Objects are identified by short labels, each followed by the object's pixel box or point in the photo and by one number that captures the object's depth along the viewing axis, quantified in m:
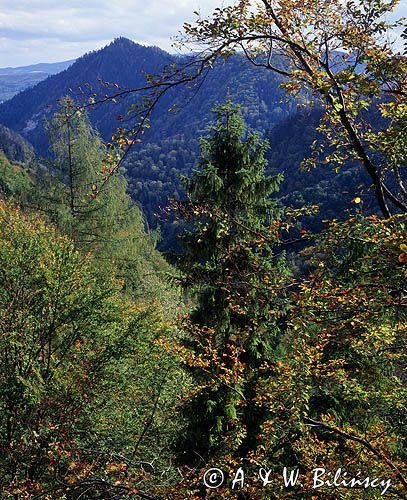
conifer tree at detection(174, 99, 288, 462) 9.66
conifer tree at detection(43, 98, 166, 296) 24.27
